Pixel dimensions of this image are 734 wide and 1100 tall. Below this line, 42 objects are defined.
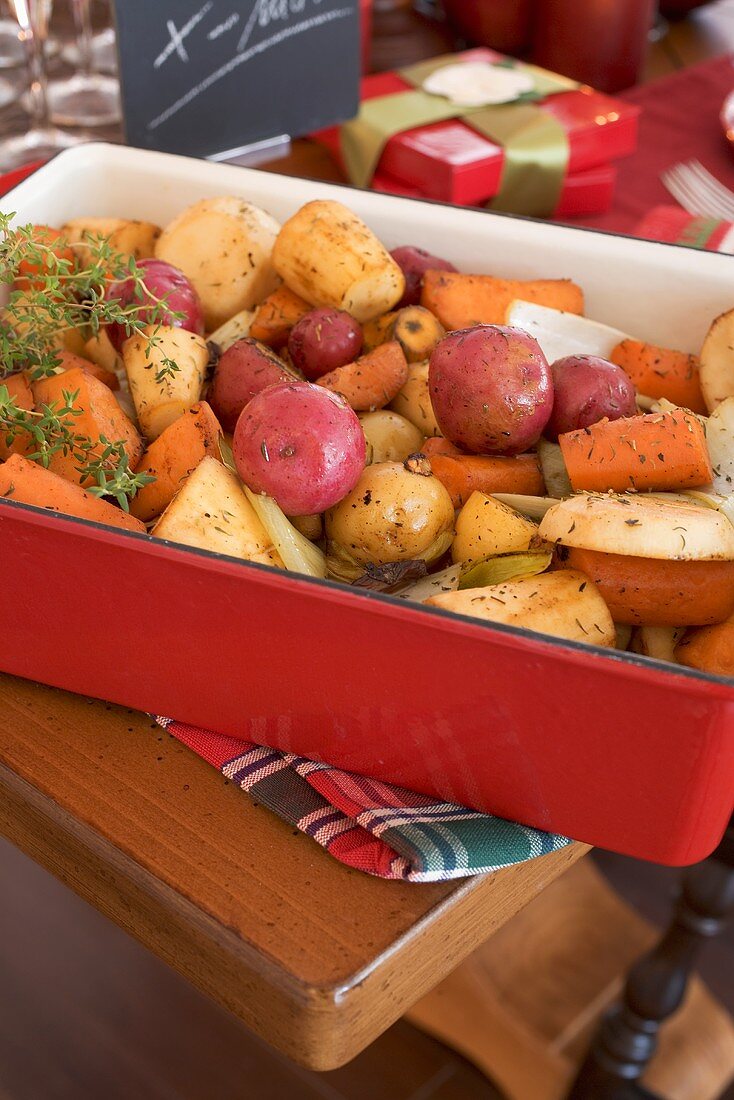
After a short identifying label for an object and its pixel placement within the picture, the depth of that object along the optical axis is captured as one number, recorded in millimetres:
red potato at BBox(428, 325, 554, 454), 810
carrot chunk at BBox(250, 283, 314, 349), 988
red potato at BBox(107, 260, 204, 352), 940
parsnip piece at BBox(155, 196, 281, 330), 1027
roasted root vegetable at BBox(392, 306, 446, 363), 949
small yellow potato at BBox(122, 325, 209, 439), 894
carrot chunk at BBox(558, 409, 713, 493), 791
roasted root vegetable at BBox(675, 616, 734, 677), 738
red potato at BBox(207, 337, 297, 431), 883
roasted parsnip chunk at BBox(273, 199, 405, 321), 952
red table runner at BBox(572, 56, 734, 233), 1446
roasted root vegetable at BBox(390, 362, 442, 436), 919
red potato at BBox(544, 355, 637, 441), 857
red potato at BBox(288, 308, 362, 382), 924
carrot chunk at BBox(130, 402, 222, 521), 831
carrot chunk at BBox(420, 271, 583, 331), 996
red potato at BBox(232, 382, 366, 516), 760
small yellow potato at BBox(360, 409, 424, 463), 898
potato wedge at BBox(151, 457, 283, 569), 751
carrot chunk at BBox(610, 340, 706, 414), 967
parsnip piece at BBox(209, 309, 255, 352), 997
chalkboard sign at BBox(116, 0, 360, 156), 1229
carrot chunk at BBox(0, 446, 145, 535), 757
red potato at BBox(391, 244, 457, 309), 1019
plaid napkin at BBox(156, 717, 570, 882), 671
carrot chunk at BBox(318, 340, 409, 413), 896
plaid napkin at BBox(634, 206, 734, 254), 1141
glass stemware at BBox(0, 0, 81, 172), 1340
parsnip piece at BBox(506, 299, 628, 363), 973
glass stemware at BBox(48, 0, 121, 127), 1546
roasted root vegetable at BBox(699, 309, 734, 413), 916
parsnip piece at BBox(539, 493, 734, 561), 719
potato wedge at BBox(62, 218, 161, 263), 1086
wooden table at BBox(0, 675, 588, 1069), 634
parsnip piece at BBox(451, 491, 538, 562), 785
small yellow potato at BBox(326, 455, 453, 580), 789
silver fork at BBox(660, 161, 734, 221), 1404
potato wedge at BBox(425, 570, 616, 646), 706
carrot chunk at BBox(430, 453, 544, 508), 845
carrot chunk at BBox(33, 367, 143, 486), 842
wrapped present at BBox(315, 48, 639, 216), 1342
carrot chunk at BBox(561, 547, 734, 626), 736
